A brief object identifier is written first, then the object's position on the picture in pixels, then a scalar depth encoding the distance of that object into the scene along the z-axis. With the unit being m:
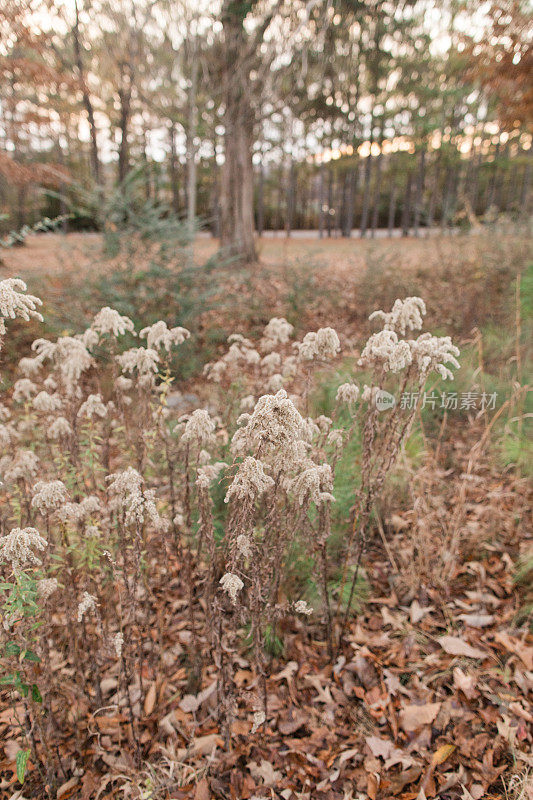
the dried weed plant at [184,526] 1.51
